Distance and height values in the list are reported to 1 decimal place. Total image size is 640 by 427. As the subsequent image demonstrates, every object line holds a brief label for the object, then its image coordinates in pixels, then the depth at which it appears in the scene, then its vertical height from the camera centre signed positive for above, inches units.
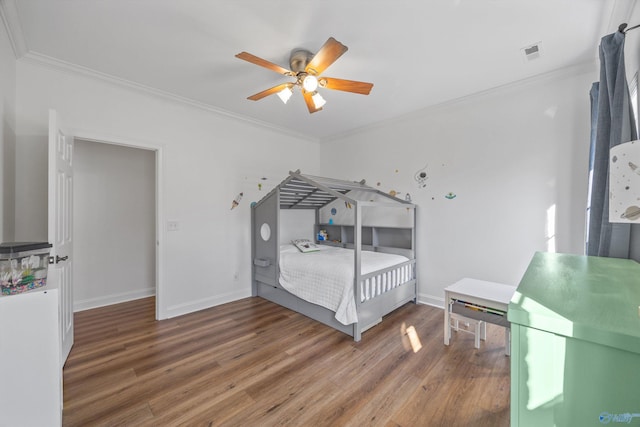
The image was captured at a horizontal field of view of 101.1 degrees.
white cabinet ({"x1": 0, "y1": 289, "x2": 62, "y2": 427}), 47.4 -28.0
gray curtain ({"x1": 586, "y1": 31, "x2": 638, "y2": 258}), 59.6 +18.7
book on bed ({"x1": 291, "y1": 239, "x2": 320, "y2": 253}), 143.8 -19.3
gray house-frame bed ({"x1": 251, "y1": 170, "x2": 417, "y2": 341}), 104.8 -15.9
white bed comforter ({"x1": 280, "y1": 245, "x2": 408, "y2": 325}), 101.0 -27.1
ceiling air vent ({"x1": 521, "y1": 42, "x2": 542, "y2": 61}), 85.0 +53.9
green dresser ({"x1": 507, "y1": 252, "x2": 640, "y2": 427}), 22.7 -13.8
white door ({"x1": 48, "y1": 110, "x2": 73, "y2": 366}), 75.2 -2.0
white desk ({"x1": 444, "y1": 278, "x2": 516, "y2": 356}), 83.3 -30.9
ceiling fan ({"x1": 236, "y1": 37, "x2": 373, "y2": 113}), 75.5 +42.0
